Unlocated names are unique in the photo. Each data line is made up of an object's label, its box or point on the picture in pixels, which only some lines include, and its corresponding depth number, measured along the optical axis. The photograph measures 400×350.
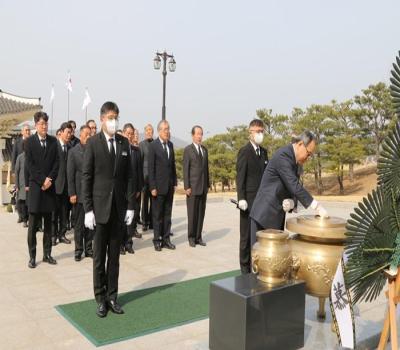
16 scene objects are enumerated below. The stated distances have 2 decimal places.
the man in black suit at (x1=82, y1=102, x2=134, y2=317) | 3.59
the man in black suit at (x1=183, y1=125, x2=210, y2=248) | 6.77
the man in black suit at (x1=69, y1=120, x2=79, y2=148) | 7.02
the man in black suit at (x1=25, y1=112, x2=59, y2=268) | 5.12
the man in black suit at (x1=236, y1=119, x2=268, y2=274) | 4.88
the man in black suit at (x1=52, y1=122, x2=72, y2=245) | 6.78
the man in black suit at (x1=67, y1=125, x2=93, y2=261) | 5.77
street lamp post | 15.70
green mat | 3.29
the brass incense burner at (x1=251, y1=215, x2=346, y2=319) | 2.84
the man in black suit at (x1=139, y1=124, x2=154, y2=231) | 7.95
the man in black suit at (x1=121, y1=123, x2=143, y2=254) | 6.16
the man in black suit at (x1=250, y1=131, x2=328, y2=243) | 3.39
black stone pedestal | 2.58
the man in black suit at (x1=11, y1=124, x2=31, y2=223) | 8.30
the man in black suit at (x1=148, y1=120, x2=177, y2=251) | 6.42
